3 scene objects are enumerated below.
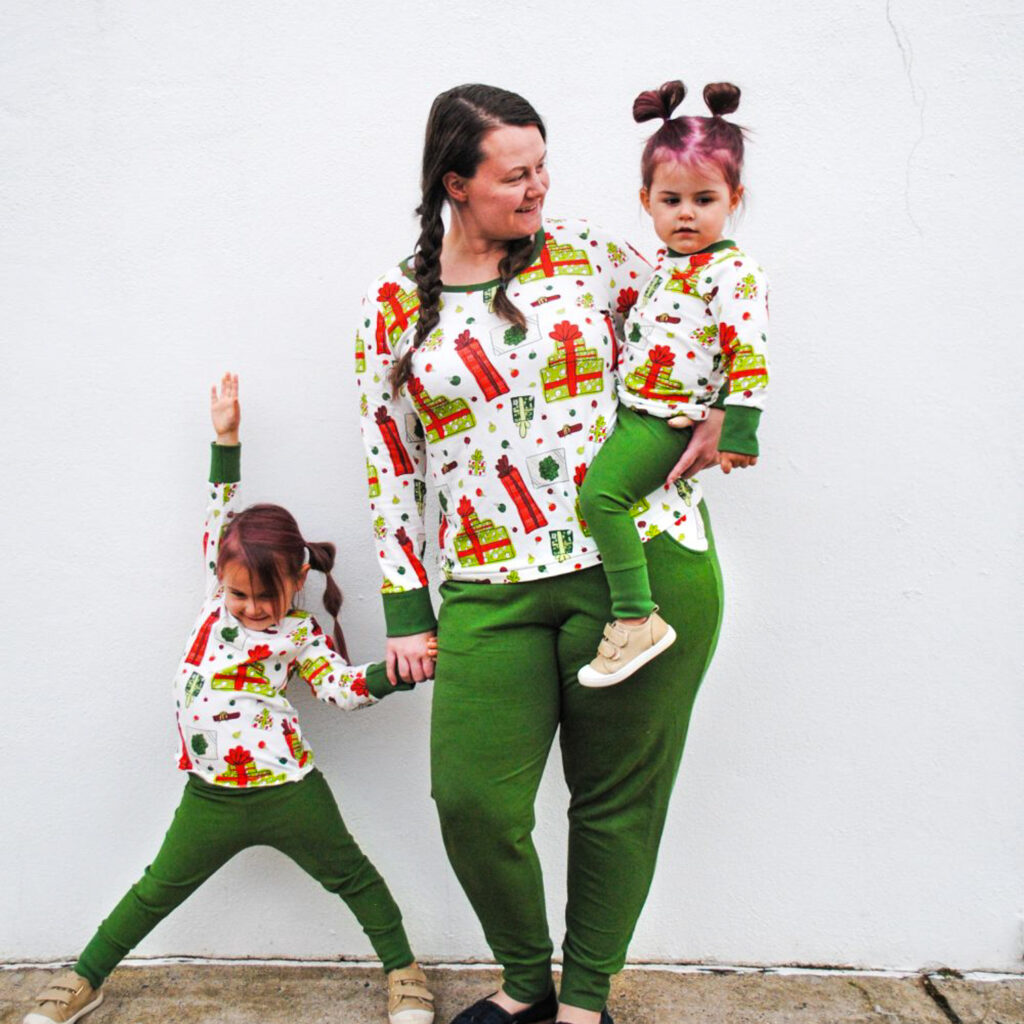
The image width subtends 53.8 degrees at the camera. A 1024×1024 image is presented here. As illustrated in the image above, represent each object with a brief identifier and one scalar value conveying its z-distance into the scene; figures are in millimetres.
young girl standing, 2209
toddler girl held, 1754
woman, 1857
